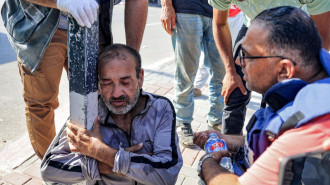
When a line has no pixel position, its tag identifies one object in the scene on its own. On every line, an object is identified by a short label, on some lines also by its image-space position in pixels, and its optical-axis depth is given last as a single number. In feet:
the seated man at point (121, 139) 5.57
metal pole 5.19
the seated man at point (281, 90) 3.87
